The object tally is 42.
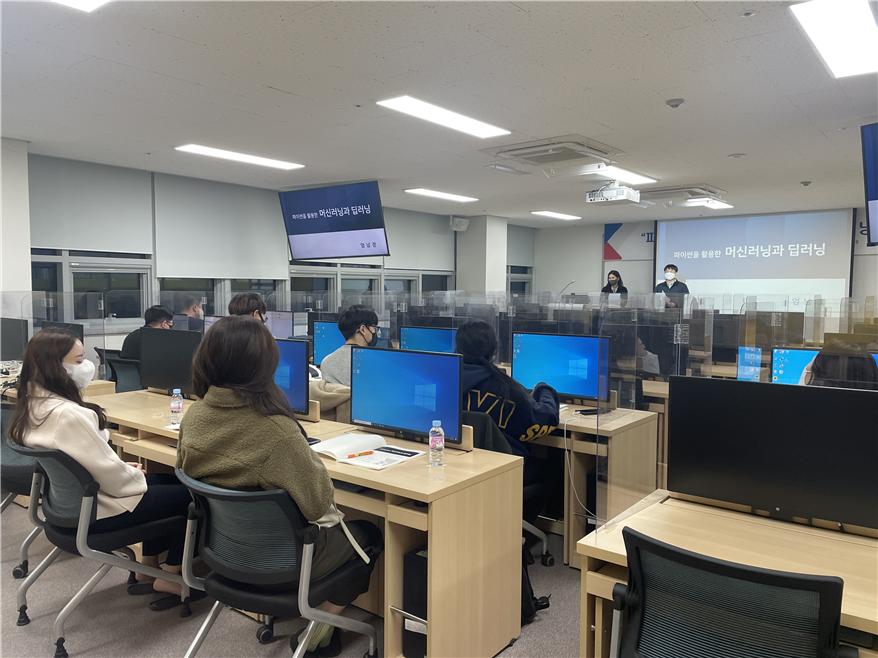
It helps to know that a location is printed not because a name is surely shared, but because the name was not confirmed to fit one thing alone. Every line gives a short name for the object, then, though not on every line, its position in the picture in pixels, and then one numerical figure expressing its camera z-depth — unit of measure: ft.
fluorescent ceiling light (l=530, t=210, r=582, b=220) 32.90
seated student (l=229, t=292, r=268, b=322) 13.07
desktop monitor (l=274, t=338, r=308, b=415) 9.42
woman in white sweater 7.16
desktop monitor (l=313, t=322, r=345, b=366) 17.21
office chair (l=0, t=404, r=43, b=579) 9.52
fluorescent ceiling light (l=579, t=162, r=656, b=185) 19.12
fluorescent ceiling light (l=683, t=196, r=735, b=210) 26.55
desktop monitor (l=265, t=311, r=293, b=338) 20.66
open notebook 7.54
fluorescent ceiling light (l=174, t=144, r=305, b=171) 17.88
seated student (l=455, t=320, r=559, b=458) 9.35
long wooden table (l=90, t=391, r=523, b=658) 6.70
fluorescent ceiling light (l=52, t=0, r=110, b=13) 8.77
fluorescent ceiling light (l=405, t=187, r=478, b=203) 25.54
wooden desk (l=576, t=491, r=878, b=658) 4.96
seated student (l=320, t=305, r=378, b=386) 11.18
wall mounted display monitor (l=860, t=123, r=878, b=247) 13.04
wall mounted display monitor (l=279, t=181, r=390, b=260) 21.81
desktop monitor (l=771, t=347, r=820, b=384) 10.99
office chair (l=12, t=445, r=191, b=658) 7.17
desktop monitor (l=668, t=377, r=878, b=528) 5.36
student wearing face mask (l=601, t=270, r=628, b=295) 27.45
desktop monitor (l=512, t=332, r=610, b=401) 11.71
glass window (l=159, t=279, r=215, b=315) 20.42
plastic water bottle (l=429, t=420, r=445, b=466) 7.47
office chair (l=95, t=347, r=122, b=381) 15.49
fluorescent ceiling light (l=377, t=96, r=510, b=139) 13.44
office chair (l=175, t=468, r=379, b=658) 5.86
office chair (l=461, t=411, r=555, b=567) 8.52
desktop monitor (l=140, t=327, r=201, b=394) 11.34
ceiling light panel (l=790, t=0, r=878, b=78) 8.89
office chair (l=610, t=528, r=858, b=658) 4.02
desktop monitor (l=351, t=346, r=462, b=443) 7.93
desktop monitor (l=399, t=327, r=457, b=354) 14.82
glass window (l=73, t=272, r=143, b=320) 20.48
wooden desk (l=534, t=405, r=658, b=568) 6.66
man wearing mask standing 27.44
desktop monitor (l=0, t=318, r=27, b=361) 16.14
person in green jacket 5.90
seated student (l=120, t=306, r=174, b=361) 14.19
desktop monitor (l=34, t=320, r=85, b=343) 14.12
